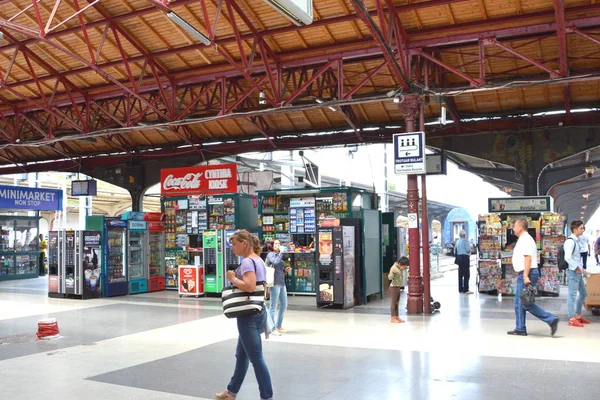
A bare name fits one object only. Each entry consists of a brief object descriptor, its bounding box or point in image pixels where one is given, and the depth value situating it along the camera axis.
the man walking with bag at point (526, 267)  8.74
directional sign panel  11.66
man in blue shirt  15.64
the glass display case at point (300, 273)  15.19
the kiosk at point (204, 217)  15.48
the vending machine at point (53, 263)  15.56
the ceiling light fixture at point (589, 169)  17.49
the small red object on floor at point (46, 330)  9.35
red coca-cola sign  16.52
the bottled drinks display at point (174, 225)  17.34
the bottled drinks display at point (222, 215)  16.41
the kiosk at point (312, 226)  13.77
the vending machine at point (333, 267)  12.63
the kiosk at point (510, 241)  14.29
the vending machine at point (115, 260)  15.64
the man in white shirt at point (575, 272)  9.89
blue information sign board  19.94
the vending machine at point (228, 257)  15.34
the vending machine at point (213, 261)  15.38
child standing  10.48
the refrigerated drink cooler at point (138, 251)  16.62
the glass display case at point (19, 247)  21.62
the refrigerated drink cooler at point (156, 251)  17.19
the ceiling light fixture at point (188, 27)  8.70
